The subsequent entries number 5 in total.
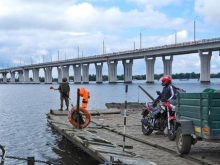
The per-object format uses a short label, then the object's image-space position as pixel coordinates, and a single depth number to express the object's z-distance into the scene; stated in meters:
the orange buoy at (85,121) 15.11
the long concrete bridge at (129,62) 93.94
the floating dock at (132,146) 9.12
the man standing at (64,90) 22.73
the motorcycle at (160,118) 11.95
